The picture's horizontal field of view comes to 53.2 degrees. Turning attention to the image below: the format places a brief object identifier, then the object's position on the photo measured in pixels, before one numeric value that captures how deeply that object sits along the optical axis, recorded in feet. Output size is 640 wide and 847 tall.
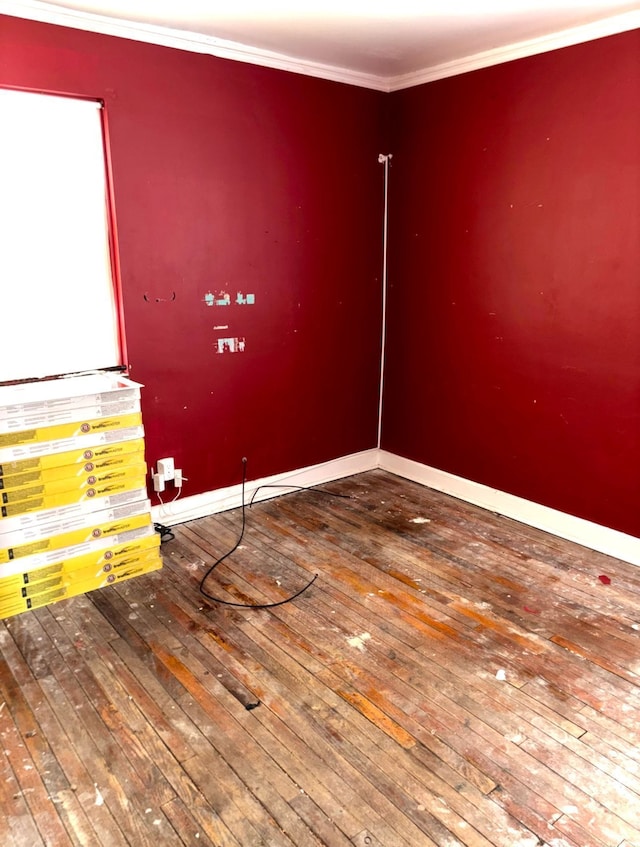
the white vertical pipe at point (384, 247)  13.91
